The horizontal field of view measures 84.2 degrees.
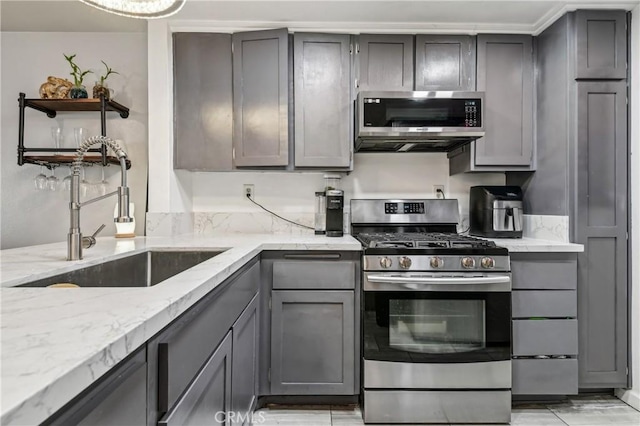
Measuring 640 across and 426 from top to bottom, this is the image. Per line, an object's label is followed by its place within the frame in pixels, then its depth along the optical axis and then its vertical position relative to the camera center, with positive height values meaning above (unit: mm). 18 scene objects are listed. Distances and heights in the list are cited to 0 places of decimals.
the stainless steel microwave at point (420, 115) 2078 +586
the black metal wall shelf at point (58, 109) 2230 +614
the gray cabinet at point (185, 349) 687 -317
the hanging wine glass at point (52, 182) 2215 +197
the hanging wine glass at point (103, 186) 2399 +186
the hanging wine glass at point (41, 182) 2170 +193
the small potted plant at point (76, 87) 2264 +818
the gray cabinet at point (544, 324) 1924 -601
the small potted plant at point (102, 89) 2281 +809
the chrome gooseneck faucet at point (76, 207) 1245 +23
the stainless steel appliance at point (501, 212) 2221 +11
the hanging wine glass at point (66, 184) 2182 +193
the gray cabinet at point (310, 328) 1933 -626
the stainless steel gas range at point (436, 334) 1816 -627
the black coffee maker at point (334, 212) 2275 +10
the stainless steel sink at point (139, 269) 1229 -229
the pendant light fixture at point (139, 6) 1320 +784
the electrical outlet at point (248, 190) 2570 +171
